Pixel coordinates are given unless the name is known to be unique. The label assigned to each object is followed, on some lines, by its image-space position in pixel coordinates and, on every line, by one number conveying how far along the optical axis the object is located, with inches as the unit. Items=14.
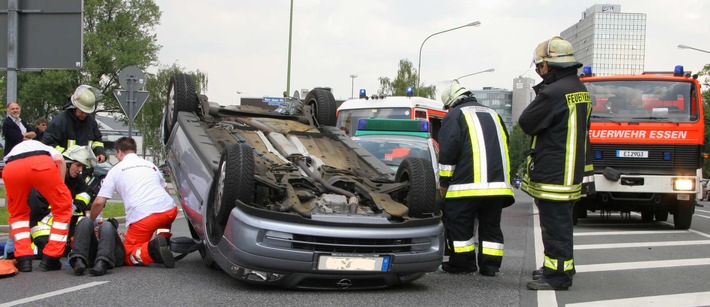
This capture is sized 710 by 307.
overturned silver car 213.8
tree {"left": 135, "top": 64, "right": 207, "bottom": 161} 1904.5
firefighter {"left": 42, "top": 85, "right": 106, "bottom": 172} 322.0
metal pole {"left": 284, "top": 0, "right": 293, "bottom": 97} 1121.4
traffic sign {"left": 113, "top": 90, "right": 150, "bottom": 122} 539.2
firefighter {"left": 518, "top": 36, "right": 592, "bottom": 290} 236.2
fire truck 459.2
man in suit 412.8
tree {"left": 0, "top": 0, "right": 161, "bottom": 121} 1846.7
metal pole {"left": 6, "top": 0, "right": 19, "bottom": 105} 377.7
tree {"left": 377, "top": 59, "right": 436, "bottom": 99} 3024.1
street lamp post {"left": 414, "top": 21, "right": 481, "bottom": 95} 1540.4
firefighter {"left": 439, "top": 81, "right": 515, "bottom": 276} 261.9
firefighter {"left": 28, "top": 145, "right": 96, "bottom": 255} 275.6
